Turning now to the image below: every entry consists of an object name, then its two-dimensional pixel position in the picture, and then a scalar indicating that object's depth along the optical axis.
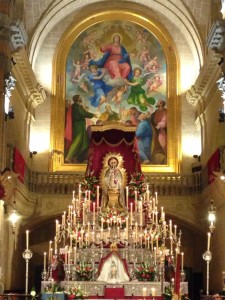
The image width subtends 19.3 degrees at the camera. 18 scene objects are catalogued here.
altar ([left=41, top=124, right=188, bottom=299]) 19.30
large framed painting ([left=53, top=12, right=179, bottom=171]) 27.61
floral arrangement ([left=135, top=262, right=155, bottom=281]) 19.64
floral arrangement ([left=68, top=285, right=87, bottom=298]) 17.11
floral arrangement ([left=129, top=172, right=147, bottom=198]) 23.08
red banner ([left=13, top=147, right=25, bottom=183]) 22.75
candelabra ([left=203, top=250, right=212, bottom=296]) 15.08
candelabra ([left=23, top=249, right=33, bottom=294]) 15.00
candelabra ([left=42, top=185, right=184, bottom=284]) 20.09
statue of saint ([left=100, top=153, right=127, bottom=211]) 22.67
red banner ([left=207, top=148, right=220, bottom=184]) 22.37
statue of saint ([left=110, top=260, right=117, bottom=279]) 19.56
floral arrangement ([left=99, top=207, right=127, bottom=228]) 20.89
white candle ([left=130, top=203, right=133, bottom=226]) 20.36
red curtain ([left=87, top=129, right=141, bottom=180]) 24.38
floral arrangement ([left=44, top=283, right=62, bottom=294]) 17.07
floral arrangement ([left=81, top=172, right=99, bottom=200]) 23.12
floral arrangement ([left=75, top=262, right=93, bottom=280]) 19.56
